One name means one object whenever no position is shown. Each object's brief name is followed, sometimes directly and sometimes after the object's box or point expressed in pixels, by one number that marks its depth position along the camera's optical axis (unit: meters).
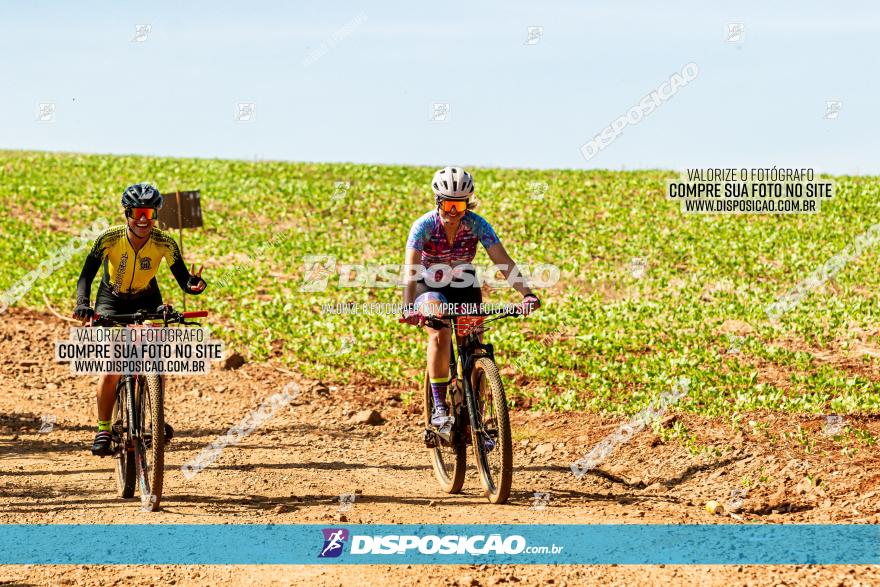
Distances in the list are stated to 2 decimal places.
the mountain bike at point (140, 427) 15.56
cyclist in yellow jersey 16.37
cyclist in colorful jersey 16.25
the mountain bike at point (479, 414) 15.49
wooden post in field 30.08
